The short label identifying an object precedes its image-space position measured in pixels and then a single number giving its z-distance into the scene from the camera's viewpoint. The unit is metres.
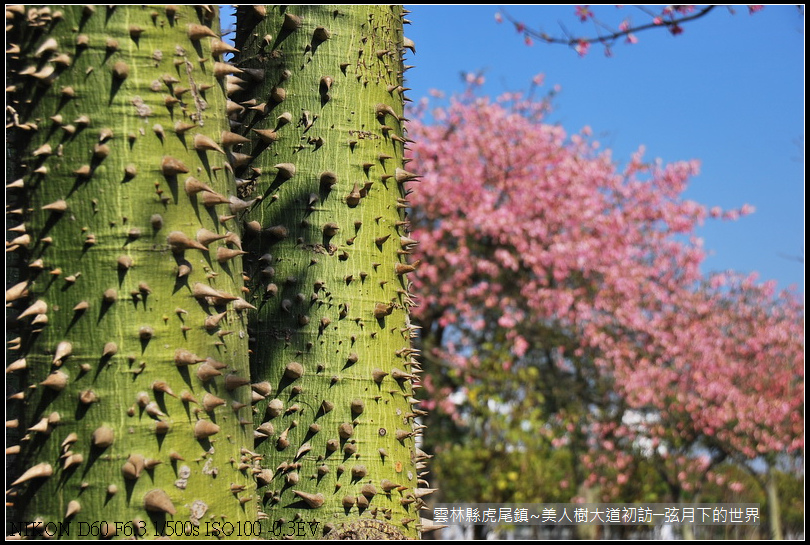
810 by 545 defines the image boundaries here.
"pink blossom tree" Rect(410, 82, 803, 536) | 10.64
